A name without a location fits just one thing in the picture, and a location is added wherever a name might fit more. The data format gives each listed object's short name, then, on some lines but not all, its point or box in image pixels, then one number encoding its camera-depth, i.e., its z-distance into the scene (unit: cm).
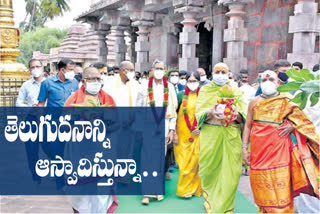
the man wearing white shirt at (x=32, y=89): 512
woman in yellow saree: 482
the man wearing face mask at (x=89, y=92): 357
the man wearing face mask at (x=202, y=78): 592
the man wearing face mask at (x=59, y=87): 476
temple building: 632
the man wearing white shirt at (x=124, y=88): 482
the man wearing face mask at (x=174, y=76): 583
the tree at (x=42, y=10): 4541
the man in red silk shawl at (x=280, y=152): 341
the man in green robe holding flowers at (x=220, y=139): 404
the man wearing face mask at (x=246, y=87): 629
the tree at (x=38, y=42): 4147
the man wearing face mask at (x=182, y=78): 660
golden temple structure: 720
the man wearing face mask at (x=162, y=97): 468
